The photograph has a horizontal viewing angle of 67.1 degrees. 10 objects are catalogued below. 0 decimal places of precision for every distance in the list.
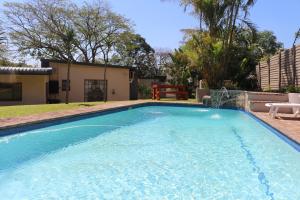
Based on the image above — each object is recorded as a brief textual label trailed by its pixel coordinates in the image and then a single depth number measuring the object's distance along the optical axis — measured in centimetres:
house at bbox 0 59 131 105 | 1338
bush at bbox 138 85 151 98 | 2010
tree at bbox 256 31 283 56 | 2711
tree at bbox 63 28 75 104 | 1186
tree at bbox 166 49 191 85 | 1595
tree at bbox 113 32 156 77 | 2704
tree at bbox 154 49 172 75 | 2873
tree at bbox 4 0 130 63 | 1942
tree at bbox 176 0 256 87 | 1302
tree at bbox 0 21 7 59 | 1854
